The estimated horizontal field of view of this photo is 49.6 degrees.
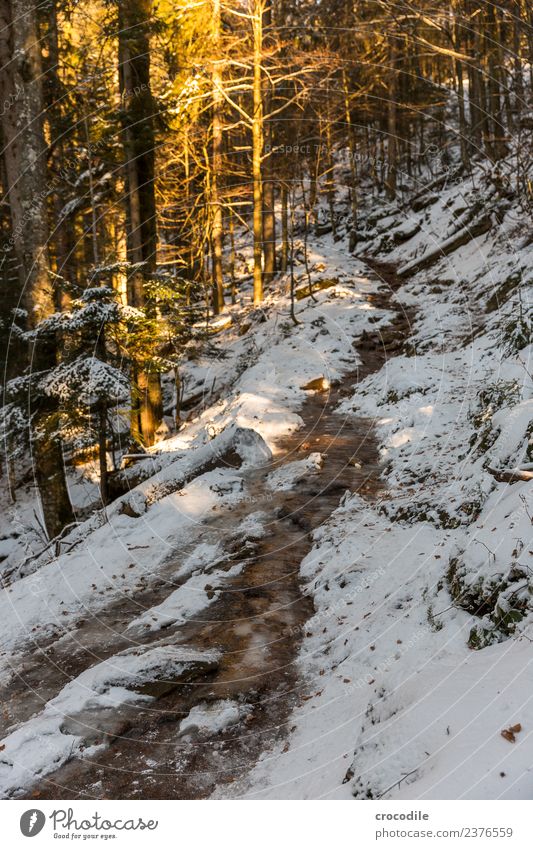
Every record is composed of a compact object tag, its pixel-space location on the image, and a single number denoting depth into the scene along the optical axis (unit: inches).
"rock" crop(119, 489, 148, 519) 383.9
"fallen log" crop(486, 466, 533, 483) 233.1
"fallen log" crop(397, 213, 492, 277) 842.0
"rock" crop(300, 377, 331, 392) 629.3
